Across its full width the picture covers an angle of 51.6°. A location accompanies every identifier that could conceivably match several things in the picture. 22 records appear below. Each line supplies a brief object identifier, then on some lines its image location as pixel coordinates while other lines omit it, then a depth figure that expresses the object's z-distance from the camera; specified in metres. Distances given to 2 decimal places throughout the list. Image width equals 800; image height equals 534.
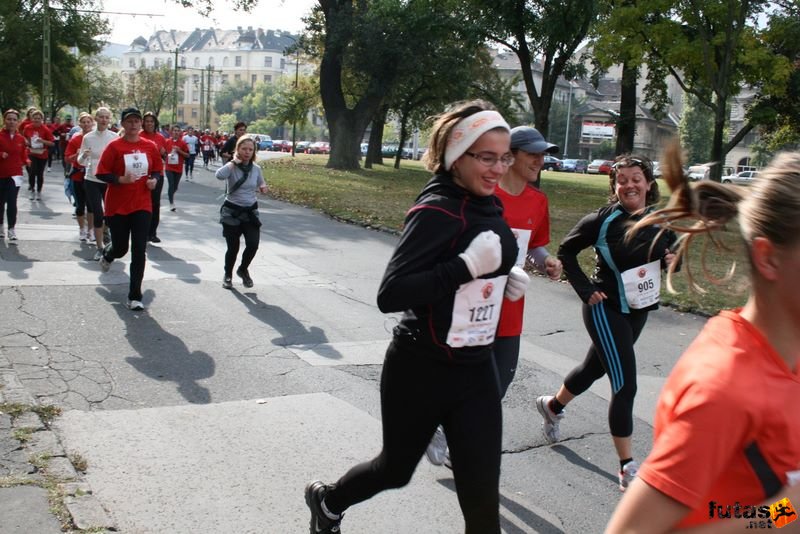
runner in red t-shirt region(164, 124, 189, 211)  16.53
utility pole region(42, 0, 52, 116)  35.44
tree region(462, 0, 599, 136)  24.89
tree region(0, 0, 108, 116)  45.94
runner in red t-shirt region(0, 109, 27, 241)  11.87
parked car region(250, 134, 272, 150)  91.25
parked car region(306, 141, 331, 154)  89.38
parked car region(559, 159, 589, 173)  78.19
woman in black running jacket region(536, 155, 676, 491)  4.67
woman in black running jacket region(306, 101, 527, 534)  3.04
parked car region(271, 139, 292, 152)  90.31
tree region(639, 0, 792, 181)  20.16
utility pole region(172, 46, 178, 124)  76.91
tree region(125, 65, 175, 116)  83.56
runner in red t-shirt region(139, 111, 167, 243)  12.55
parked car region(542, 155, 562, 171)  77.25
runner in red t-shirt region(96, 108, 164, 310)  8.32
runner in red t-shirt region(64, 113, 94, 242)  12.14
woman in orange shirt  1.63
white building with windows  174.25
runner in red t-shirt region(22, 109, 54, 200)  17.17
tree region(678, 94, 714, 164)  90.56
